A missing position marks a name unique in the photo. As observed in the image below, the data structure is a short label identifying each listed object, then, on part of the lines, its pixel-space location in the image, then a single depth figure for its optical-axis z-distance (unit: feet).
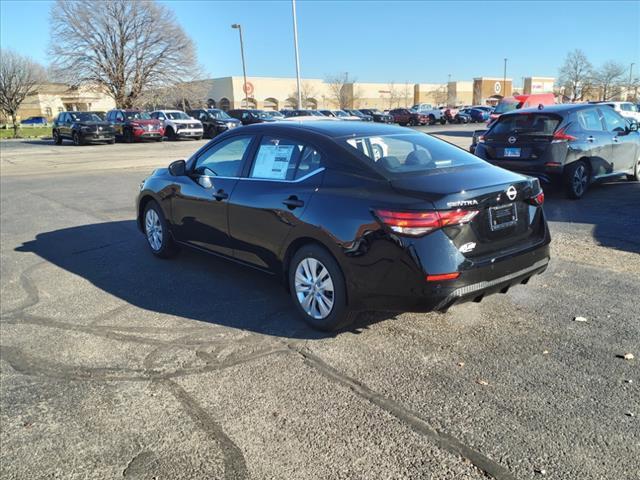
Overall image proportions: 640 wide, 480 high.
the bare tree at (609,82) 225.76
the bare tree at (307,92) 299.38
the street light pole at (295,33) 115.85
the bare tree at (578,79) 229.86
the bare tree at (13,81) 199.00
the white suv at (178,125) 103.14
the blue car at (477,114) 164.35
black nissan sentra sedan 11.71
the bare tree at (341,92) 296.51
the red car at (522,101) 80.38
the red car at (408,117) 155.63
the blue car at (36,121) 271.47
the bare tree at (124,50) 165.58
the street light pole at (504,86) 318.57
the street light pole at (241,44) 156.31
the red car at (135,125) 100.53
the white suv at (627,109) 75.92
